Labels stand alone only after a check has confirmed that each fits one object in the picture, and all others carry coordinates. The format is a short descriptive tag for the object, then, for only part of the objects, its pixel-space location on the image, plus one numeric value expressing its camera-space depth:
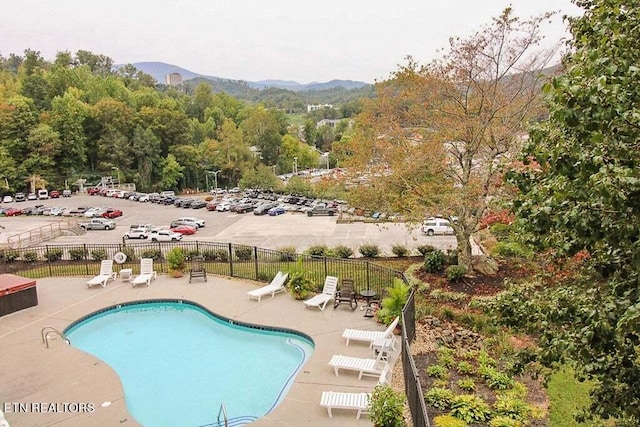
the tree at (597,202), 3.07
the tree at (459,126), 15.90
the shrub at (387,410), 7.62
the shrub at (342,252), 21.53
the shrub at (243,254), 22.02
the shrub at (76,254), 22.23
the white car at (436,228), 35.09
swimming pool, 9.77
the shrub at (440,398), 8.57
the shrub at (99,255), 22.14
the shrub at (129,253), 21.68
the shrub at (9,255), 22.33
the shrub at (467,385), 9.16
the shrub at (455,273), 15.65
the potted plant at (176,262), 18.56
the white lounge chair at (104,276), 17.39
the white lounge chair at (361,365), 9.71
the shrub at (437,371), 9.74
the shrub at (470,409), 8.13
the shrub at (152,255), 21.48
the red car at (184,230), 39.91
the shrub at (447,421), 7.78
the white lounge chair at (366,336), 10.95
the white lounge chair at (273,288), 15.27
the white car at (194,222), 43.02
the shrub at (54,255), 22.24
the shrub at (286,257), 18.74
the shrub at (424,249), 20.81
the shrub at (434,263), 17.19
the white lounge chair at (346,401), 8.25
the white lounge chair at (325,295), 14.07
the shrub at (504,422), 7.79
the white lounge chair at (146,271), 17.50
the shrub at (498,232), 20.58
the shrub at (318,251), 21.55
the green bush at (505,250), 20.08
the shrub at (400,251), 22.06
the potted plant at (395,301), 12.20
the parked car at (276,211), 50.78
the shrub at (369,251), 22.42
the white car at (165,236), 36.76
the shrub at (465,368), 9.89
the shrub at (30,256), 22.17
